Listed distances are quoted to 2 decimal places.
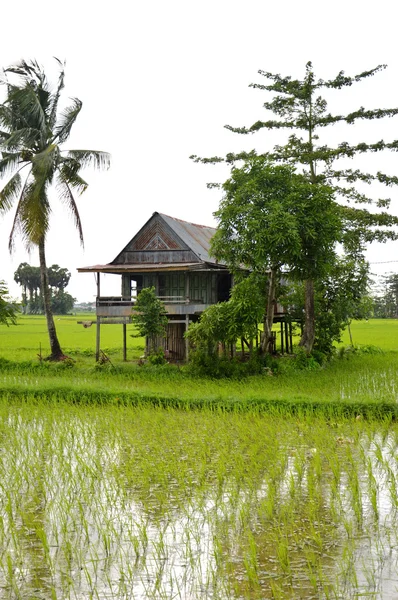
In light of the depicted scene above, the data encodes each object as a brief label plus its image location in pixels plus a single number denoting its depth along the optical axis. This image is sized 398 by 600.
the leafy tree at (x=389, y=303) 65.38
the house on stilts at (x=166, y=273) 20.05
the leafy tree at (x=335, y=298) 20.77
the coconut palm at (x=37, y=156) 18.31
